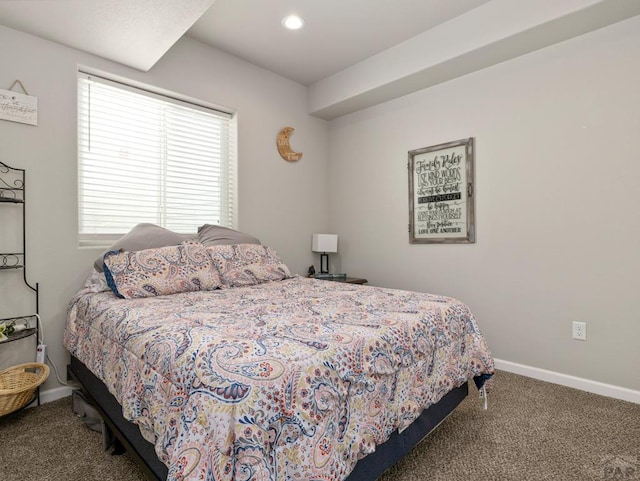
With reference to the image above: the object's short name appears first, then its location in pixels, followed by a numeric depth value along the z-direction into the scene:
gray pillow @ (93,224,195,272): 2.36
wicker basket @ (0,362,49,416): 1.86
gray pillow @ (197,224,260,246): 2.84
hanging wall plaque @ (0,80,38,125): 2.14
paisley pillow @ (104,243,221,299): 2.06
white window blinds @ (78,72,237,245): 2.55
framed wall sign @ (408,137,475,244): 2.97
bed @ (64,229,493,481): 0.91
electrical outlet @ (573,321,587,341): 2.43
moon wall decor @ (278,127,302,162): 3.64
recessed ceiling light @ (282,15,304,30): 2.66
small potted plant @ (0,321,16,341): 1.96
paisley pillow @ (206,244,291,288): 2.55
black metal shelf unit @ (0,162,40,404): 2.14
